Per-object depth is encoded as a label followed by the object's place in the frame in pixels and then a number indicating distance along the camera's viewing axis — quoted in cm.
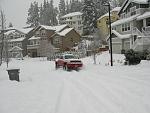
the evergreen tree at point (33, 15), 11938
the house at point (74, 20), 10994
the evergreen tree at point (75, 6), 12483
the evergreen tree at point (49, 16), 12019
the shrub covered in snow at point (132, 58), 2822
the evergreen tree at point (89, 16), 7912
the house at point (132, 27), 4206
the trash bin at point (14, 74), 2164
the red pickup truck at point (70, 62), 2895
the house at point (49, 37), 8144
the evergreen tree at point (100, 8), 8761
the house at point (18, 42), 9456
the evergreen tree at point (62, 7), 13125
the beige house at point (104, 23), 7644
